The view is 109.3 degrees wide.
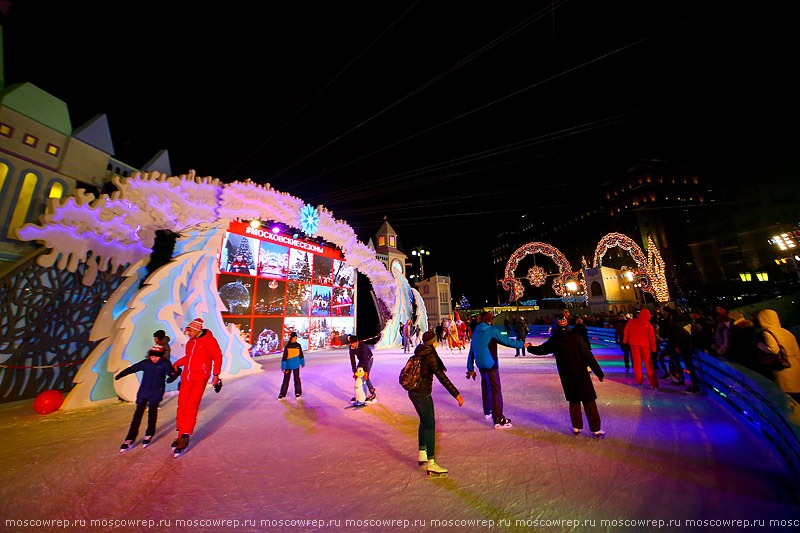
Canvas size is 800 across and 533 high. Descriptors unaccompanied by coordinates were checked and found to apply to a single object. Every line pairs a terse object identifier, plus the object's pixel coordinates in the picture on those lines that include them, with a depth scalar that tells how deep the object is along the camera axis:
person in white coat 3.58
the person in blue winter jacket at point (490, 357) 4.40
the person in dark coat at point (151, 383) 4.17
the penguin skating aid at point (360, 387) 5.85
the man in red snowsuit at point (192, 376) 4.04
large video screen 14.26
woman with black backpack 3.20
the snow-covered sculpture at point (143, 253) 6.54
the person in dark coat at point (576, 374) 3.88
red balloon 5.82
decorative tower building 23.79
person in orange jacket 5.84
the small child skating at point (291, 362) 6.42
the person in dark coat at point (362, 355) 6.01
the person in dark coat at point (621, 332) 7.82
